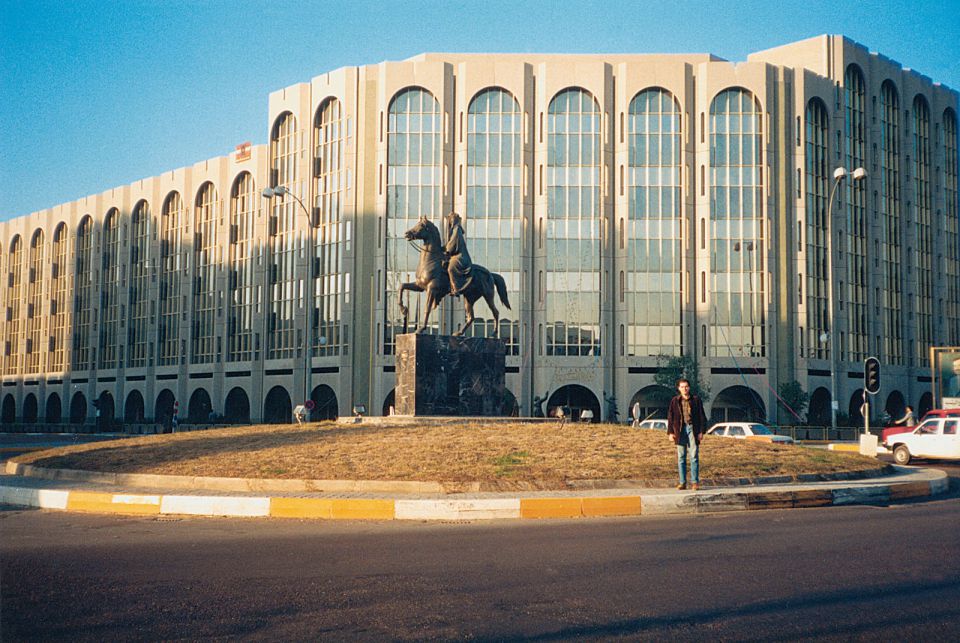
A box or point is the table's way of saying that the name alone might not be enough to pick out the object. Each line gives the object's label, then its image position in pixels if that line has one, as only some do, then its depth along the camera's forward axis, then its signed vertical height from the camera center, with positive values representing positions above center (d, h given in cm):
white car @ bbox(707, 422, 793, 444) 3134 -273
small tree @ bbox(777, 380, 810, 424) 5716 -283
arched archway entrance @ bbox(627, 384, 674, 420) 6122 -331
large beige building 6003 +914
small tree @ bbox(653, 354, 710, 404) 5625 -122
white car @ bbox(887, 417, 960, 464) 2459 -246
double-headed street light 3256 +645
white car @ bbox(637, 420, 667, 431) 3600 -286
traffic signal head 2448 -66
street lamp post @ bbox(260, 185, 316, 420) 3681 +643
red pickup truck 2675 -225
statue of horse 2584 +222
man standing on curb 1418 -115
